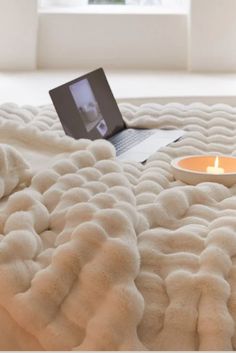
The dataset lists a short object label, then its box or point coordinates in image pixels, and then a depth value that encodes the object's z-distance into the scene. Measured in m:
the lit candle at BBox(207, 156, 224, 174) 1.90
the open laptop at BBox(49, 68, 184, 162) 2.23
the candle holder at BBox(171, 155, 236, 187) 1.85
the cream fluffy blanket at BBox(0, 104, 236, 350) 1.29
